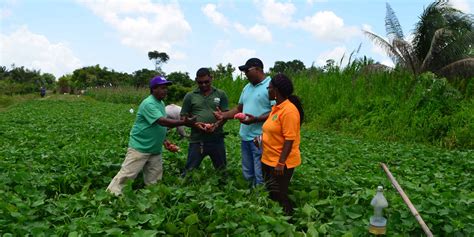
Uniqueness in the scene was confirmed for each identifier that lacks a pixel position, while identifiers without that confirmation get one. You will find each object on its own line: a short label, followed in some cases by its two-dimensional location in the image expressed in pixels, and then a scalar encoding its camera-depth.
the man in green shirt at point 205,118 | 5.67
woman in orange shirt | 4.48
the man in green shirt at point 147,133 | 5.32
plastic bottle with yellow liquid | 3.73
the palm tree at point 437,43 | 17.77
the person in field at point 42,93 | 44.58
